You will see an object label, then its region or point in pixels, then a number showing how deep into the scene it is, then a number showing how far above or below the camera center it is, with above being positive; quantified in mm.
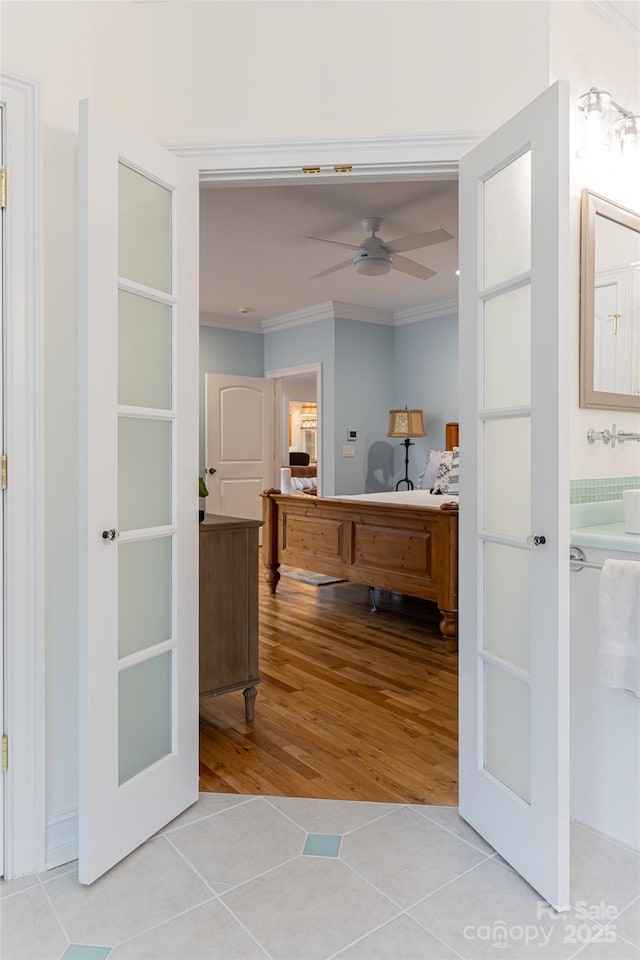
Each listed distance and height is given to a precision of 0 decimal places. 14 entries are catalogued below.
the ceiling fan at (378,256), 4234 +1486
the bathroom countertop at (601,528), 1914 -183
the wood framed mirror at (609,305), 2215 +602
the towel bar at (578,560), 2051 -281
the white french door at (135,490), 1734 -44
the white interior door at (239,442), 7344 +384
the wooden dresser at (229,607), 2717 -576
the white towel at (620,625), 1806 -433
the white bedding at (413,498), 4648 -186
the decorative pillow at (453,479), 4887 -40
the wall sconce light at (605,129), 2189 +1193
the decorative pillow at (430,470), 6344 +43
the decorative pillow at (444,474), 5309 +2
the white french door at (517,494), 1610 -55
